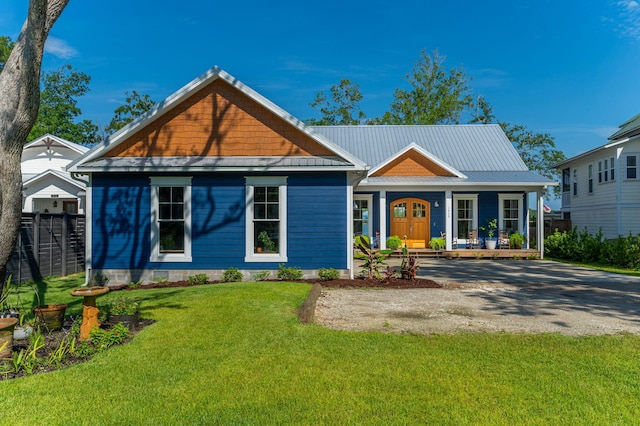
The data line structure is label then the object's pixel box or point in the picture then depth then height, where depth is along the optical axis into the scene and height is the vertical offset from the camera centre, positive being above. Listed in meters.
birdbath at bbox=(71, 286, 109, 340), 5.98 -1.27
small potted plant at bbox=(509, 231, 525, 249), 19.62 -0.86
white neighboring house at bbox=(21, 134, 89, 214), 22.21 +2.14
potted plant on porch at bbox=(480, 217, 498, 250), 19.69 -0.47
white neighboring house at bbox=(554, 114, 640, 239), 22.78 +1.94
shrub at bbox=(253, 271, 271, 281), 11.91 -1.48
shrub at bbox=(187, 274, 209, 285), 11.64 -1.53
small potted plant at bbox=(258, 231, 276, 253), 12.16 -0.57
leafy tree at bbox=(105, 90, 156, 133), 46.28 +11.97
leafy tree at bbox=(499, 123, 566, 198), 43.91 +7.73
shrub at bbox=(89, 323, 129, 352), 5.70 -1.53
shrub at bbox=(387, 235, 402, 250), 19.83 -0.99
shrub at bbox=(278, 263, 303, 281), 11.79 -1.41
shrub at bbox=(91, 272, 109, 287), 11.92 -1.55
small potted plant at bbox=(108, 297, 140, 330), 6.61 -1.42
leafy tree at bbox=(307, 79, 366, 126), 42.31 +11.48
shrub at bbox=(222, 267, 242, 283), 11.80 -1.45
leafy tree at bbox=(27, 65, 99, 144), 45.19 +11.98
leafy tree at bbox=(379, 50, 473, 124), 40.88 +11.53
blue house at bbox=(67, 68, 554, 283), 11.98 +0.85
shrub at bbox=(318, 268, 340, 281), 11.70 -1.41
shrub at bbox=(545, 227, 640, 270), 15.75 -1.17
